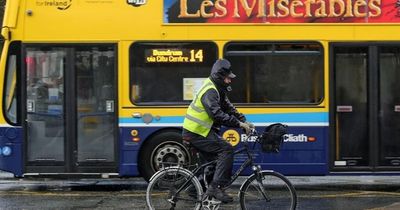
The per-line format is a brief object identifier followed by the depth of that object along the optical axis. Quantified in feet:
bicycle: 44.19
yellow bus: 61.98
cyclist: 43.75
